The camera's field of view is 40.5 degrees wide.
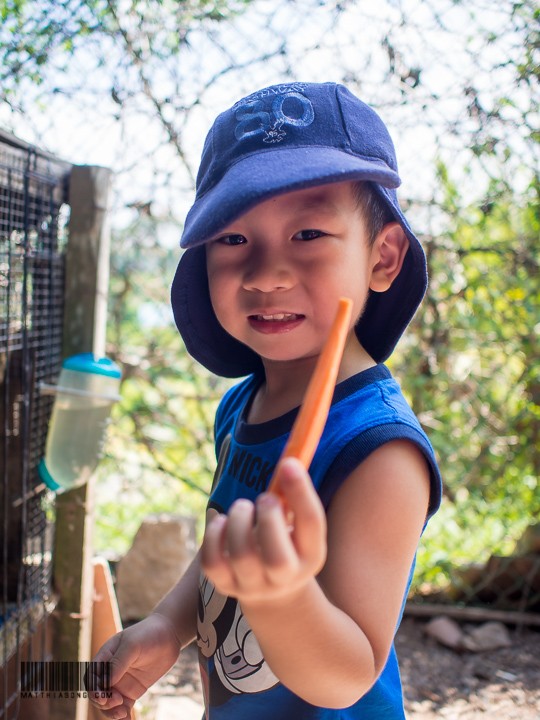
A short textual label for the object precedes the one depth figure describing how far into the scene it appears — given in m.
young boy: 0.68
